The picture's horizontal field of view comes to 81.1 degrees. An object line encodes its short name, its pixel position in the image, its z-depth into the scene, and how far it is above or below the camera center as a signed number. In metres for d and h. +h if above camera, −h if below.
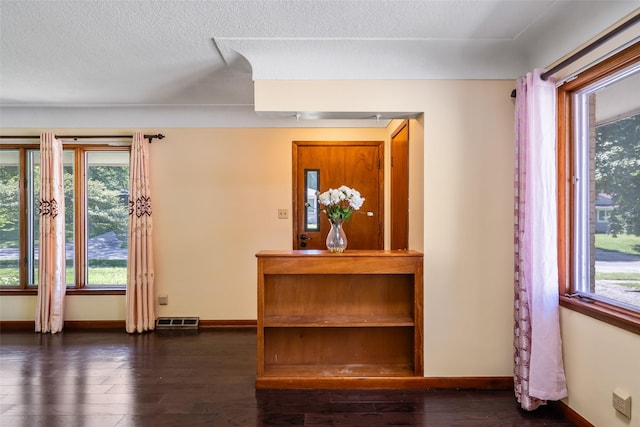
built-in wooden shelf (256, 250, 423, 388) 2.83 -0.81
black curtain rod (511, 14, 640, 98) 1.74 +0.84
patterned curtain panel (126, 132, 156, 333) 4.01 -0.38
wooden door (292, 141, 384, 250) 4.17 +0.36
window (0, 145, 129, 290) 4.21 -0.03
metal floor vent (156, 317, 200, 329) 4.07 -1.21
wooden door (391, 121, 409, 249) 3.18 +0.22
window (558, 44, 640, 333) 1.95 +0.12
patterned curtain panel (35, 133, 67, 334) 4.00 -0.35
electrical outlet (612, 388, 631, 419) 1.87 -0.97
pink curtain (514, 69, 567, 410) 2.26 -0.21
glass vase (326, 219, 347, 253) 2.82 -0.21
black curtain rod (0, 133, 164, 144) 4.11 +0.84
